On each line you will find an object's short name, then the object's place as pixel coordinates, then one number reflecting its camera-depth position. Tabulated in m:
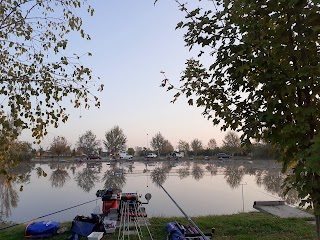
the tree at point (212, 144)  63.17
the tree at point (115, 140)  66.09
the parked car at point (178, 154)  55.36
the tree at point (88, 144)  67.25
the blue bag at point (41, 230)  6.08
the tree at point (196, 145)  64.14
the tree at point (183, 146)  66.18
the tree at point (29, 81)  2.64
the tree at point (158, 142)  67.68
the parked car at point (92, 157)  48.26
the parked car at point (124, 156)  50.00
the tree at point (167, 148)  65.87
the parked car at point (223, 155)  49.29
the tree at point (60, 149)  52.34
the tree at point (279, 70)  1.90
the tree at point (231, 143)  53.80
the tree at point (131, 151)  64.32
